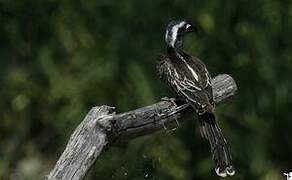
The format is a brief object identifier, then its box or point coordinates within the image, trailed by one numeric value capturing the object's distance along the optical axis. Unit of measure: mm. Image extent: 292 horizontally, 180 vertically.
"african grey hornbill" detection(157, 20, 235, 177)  9309
